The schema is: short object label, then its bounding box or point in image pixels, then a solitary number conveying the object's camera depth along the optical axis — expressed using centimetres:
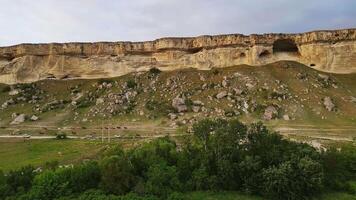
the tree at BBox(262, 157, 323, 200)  3006
